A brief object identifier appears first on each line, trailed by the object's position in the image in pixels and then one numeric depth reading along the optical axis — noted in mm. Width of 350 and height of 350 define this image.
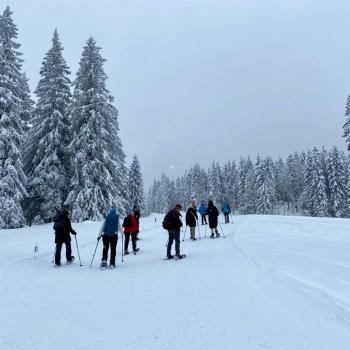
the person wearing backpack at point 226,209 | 30078
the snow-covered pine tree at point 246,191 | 89875
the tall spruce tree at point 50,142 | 29641
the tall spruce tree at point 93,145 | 29188
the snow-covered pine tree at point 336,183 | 64625
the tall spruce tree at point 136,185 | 65188
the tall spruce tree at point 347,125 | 40569
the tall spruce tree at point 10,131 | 25234
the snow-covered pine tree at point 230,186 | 112125
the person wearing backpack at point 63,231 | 12382
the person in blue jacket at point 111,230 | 12062
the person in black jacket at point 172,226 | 13125
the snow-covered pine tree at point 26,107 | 35375
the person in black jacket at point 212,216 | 19209
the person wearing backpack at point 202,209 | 29292
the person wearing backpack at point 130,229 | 15266
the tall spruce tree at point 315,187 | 65875
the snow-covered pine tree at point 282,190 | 109194
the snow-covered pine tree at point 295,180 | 103375
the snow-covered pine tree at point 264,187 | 78925
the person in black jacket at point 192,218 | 18844
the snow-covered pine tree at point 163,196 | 127312
